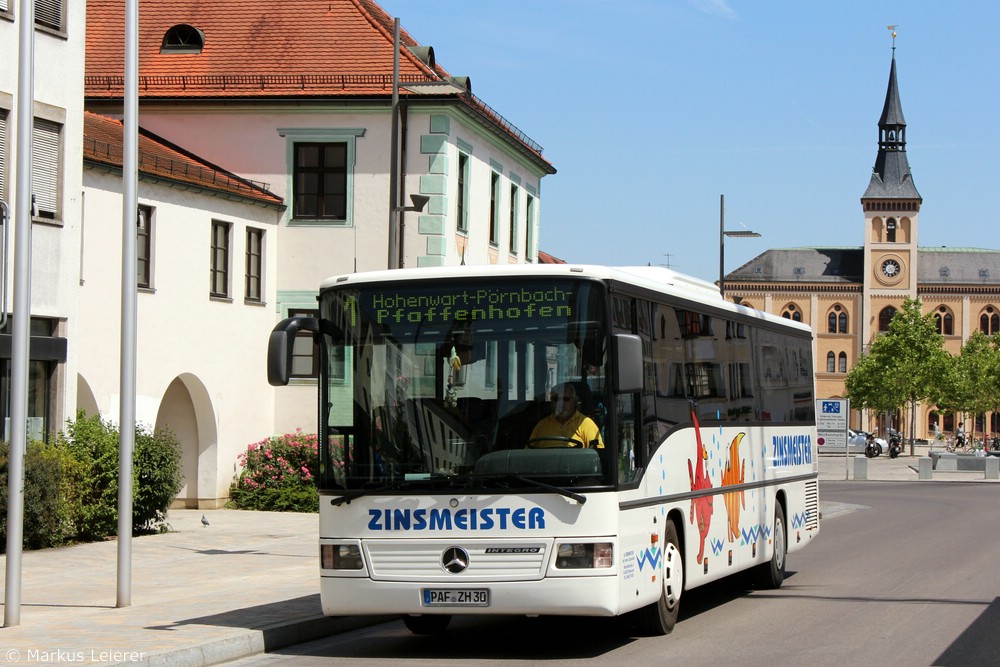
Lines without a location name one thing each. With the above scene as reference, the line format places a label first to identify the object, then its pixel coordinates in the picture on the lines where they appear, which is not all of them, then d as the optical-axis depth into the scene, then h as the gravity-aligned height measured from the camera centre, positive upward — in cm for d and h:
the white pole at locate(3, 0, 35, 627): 1202 +56
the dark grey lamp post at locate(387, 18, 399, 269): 2166 +319
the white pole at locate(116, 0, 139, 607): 1324 +75
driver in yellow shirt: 1145 -29
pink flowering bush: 2916 -169
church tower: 15000 +1629
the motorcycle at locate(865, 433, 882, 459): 8625 -314
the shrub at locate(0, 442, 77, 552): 1922 -140
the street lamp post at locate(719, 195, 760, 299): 3916 +411
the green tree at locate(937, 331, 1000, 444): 10606 +80
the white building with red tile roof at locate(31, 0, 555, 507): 2738 +414
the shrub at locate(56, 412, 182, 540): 2095 -122
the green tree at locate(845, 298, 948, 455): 10525 +206
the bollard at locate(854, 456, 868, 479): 5581 -274
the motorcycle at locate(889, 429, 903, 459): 8569 -300
